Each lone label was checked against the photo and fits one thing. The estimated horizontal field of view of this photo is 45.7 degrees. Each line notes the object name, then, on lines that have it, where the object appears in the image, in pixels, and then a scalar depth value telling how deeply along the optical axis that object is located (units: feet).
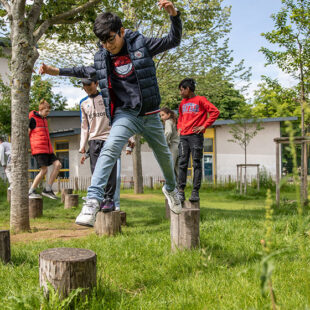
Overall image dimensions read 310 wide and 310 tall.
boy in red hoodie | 21.16
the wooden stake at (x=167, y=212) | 24.08
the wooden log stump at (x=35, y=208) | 26.90
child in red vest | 29.14
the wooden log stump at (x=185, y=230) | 13.94
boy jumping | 11.15
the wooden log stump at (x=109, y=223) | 18.57
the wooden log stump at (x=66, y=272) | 8.69
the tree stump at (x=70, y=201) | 32.48
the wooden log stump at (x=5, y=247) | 13.06
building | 71.61
